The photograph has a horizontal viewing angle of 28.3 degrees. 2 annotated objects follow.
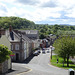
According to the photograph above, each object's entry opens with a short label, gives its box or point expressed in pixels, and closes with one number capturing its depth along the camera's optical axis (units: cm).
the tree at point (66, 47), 4109
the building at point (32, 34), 11675
